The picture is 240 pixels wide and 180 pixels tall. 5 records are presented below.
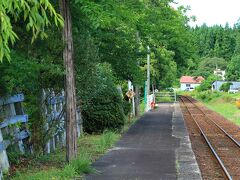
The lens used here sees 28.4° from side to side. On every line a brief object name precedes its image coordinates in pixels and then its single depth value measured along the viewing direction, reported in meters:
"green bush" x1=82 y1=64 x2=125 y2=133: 20.12
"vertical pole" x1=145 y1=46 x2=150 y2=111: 44.81
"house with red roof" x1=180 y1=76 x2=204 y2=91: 171.25
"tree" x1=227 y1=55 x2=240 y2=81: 113.49
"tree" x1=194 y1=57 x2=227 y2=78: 158.62
